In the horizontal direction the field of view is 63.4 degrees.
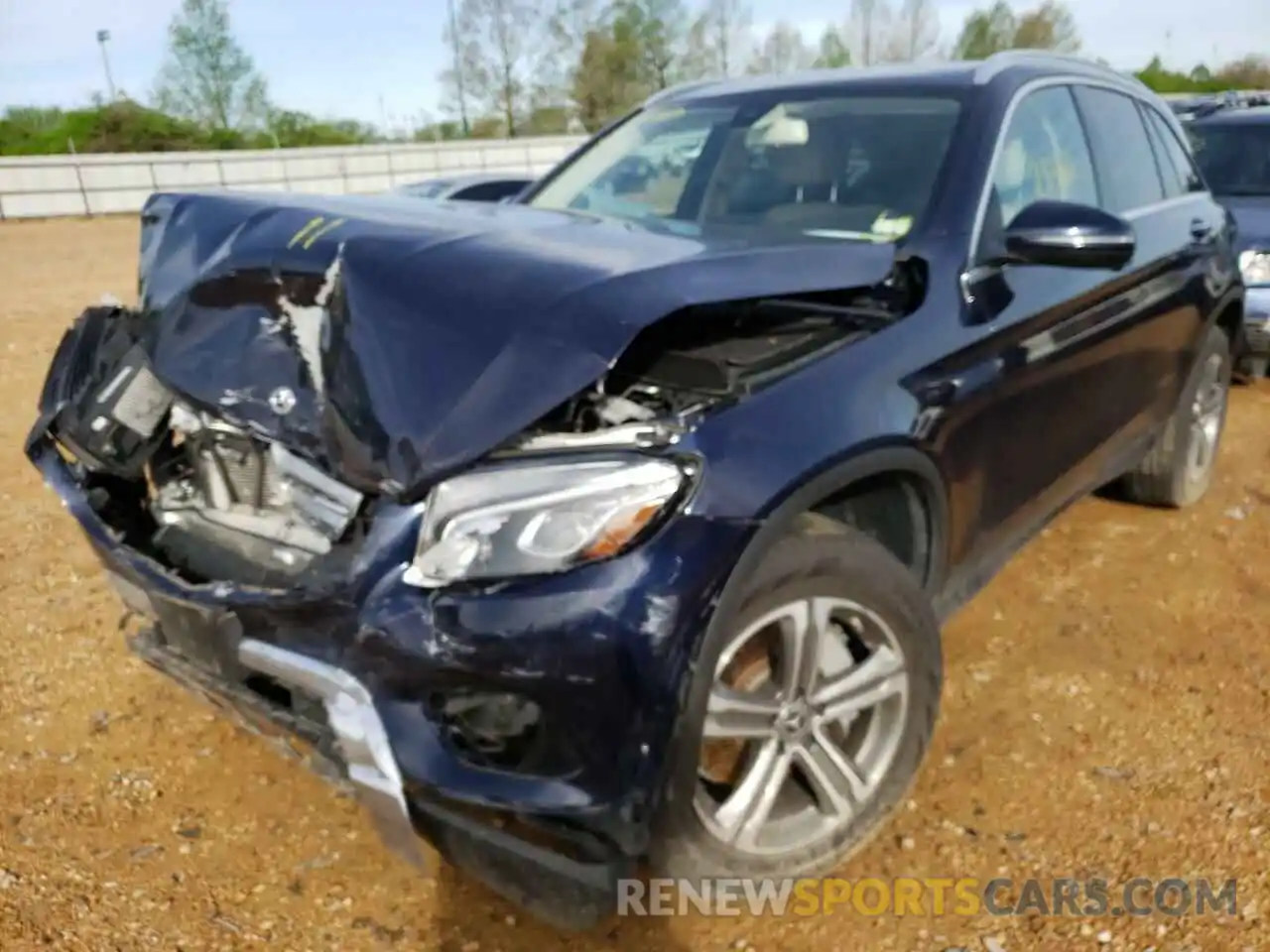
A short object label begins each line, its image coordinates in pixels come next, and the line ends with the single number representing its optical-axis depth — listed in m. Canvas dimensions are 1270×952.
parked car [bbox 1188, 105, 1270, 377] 6.02
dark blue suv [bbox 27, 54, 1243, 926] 1.77
